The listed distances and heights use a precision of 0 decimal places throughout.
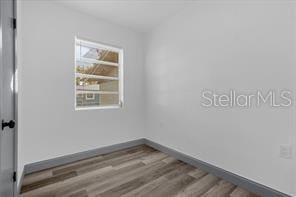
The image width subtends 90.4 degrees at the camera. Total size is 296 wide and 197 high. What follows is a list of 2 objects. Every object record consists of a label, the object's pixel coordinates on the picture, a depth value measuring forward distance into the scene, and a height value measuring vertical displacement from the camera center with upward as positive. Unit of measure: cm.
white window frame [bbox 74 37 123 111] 264 +70
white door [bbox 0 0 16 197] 97 -2
